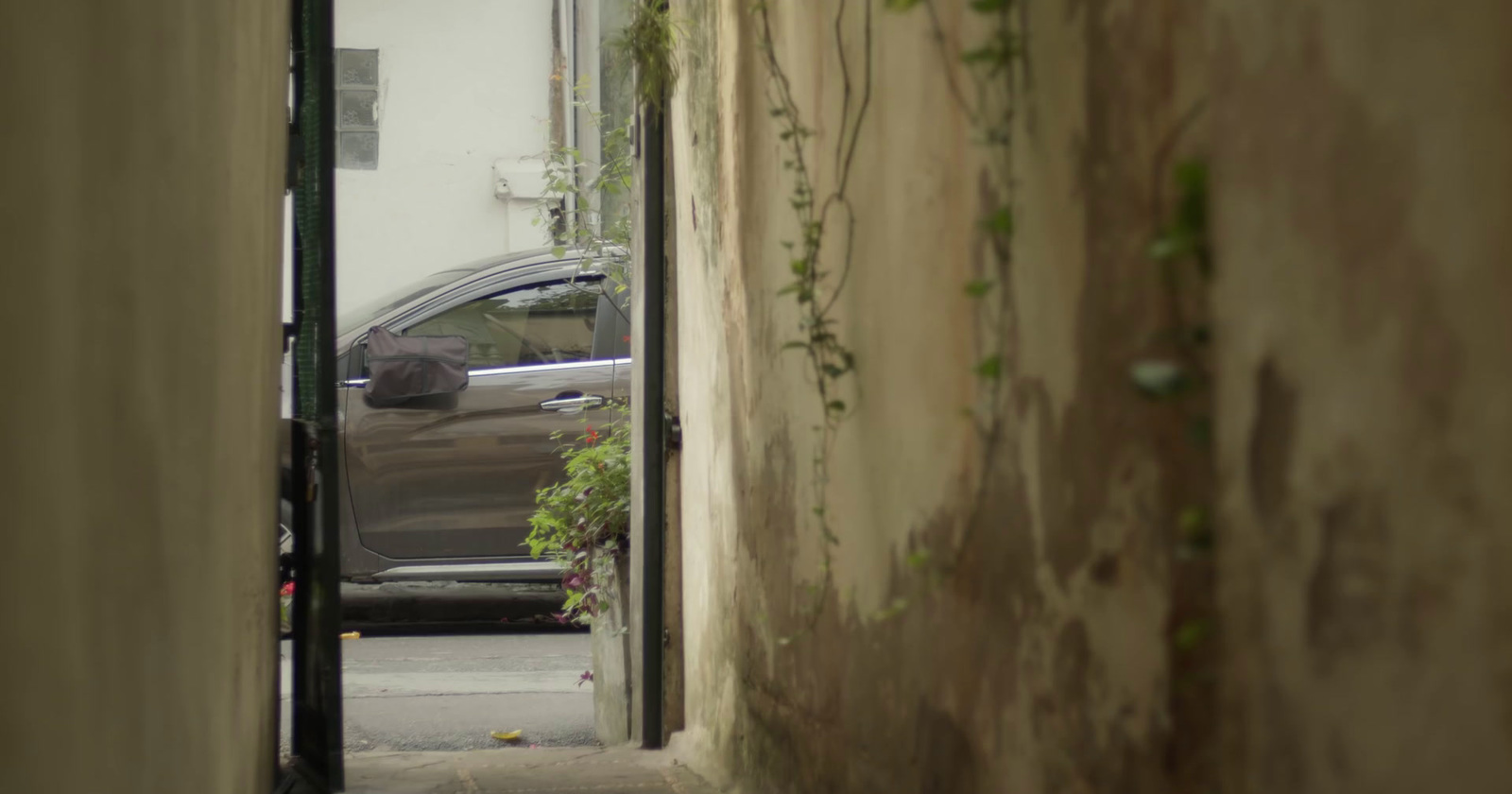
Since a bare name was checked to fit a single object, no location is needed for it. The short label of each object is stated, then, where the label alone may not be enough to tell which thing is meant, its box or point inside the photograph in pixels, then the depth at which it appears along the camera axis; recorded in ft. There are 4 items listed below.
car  39.86
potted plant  30.76
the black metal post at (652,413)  28.19
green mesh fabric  21.79
